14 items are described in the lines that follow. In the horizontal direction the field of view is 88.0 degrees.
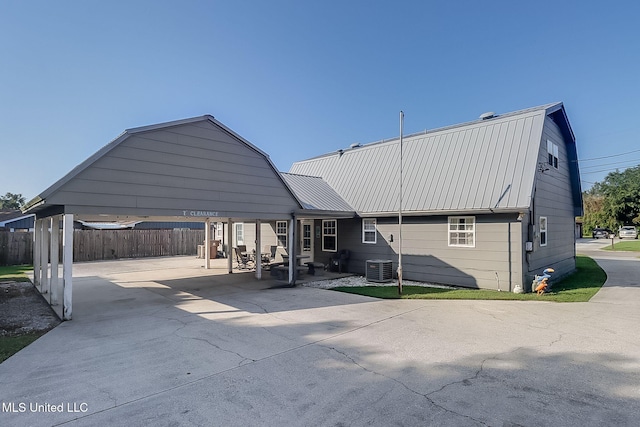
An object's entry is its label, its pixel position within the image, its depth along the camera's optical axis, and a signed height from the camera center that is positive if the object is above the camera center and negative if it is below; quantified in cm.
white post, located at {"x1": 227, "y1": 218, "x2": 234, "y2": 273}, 1480 -145
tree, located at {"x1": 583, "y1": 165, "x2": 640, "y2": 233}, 4006 +169
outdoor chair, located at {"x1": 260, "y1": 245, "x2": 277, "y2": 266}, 1655 -180
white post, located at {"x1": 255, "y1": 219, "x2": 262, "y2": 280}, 1286 -157
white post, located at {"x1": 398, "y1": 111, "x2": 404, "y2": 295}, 994 -157
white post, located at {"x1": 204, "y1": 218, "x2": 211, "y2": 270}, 1683 -139
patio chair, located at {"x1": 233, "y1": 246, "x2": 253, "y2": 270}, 1541 -197
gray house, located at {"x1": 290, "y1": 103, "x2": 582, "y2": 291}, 1038 +59
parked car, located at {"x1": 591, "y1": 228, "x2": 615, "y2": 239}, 4647 -228
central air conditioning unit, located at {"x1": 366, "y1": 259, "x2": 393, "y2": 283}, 1216 -192
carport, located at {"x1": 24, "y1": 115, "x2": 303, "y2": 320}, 718 +91
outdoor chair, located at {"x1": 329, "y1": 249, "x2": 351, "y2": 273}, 1438 -178
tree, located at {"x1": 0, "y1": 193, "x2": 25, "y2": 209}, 7069 +466
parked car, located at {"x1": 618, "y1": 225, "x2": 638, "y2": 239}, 4134 -201
